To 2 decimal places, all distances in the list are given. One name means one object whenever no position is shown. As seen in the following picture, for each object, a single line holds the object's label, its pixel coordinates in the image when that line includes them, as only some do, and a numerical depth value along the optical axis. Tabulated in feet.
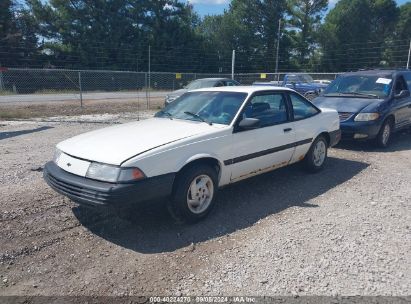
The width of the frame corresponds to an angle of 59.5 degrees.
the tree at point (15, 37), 95.81
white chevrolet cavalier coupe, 11.78
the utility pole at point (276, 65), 131.77
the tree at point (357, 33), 142.41
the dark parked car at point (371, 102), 25.17
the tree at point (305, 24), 152.25
